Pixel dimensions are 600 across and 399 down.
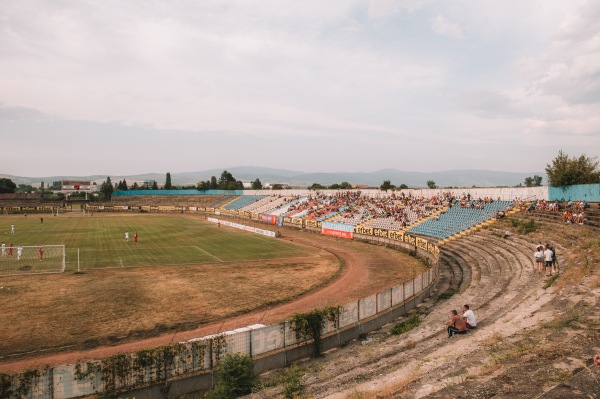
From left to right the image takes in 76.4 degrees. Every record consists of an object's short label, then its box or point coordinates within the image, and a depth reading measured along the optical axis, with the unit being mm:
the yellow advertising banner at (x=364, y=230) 53781
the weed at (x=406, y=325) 17869
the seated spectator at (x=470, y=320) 15286
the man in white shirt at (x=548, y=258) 21375
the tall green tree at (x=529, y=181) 138425
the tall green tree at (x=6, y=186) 168150
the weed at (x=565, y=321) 12348
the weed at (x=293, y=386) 10919
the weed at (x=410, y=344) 14781
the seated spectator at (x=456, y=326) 15094
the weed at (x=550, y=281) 19105
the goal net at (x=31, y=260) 31906
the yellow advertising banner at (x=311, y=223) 65400
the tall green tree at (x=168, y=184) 176625
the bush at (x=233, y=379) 12102
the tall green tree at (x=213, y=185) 165600
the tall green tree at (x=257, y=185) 169725
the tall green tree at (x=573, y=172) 45250
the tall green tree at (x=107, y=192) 155750
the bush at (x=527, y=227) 33859
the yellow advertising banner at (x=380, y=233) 51181
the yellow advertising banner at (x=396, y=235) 47109
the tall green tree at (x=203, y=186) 145375
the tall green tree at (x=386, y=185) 90375
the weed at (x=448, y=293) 23906
